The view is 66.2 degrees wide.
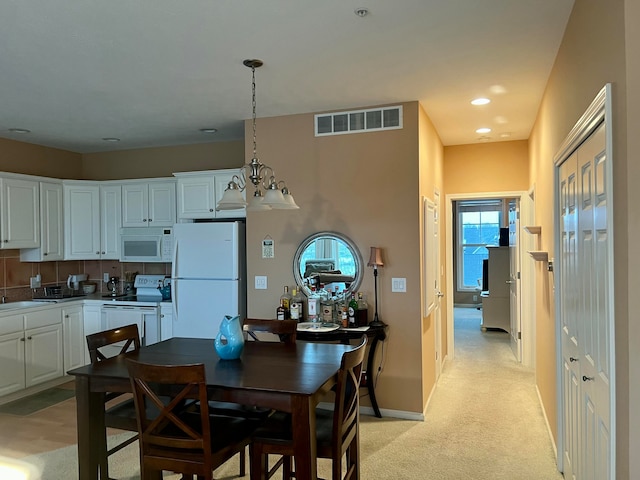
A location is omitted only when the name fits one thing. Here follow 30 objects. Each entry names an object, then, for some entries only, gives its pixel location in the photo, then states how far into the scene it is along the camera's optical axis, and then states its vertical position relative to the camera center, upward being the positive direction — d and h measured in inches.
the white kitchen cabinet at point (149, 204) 218.1 +19.9
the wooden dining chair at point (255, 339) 110.3 -26.4
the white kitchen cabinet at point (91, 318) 215.9 -30.8
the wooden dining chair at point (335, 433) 93.5 -37.3
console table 155.1 -29.7
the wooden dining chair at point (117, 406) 106.6 -36.6
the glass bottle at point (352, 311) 162.1 -22.2
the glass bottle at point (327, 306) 166.4 -20.8
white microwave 220.5 +1.6
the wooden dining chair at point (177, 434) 87.0 -34.9
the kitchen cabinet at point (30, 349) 184.4 -39.3
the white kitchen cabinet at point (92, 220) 223.9 +13.3
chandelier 118.4 +11.8
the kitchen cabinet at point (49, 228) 213.5 +9.4
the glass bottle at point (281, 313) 169.8 -23.3
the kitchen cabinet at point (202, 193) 197.8 +22.3
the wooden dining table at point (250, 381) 88.4 -26.0
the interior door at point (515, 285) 237.1 -21.4
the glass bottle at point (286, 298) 172.4 -18.6
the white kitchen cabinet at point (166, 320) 204.1 -30.2
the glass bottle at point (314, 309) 167.0 -21.7
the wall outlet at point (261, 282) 179.6 -13.2
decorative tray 156.0 -26.6
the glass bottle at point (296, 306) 168.7 -21.0
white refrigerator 183.2 -11.1
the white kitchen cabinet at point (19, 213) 196.2 +15.1
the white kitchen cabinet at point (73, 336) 209.8 -38.2
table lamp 160.9 -6.0
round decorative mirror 169.0 -6.2
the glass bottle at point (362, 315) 162.2 -23.3
